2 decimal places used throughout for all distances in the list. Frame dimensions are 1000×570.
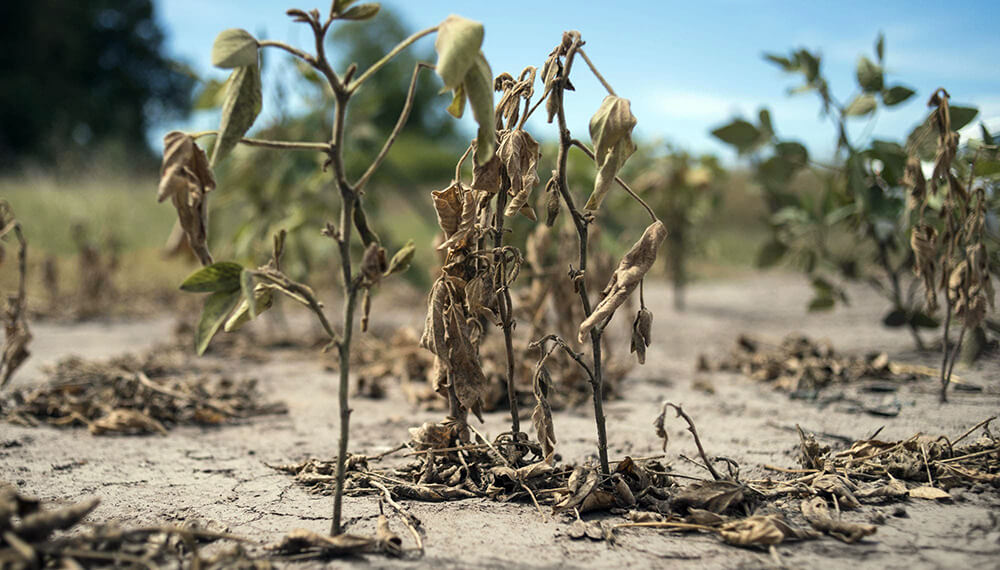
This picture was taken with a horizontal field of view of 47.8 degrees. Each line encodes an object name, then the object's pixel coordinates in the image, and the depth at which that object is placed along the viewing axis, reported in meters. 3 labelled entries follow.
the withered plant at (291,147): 0.64
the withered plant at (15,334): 1.00
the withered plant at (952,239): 0.93
